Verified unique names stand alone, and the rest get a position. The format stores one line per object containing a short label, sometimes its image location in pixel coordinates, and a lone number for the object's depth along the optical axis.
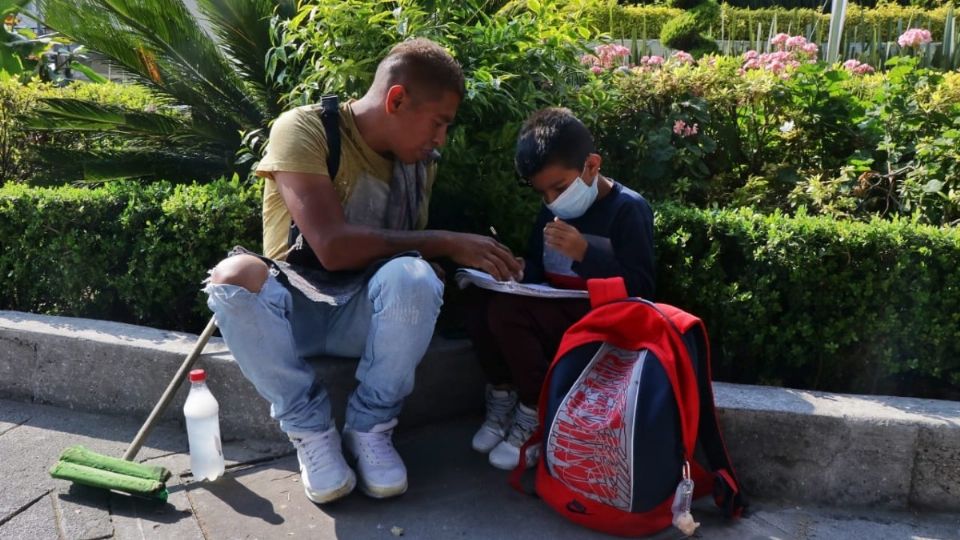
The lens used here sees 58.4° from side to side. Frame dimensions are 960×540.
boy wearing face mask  2.69
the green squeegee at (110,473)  2.49
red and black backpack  2.32
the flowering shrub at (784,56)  4.41
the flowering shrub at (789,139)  3.57
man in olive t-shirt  2.47
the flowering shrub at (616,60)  4.21
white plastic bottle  2.71
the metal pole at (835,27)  6.29
